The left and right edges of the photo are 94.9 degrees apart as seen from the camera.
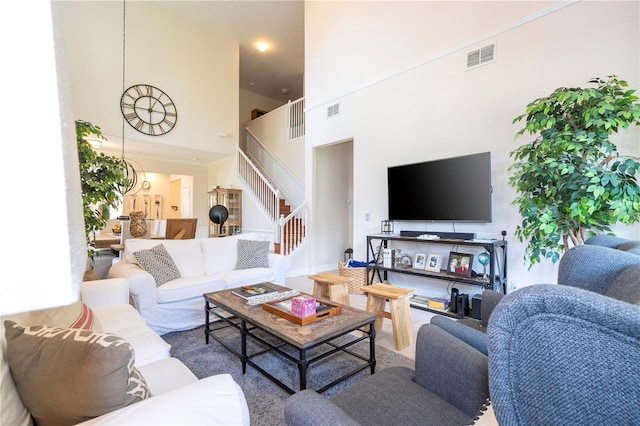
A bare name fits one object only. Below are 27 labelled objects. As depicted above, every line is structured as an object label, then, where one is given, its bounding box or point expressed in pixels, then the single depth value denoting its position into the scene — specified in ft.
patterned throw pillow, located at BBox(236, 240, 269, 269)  12.22
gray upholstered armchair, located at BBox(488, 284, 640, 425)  1.47
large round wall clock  18.63
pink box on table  6.37
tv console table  9.82
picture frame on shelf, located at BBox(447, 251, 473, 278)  10.76
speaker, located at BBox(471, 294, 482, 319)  10.05
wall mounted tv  10.60
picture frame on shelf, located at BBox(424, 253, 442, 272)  11.96
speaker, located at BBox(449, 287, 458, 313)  10.93
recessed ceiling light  24.04
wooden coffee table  5.58
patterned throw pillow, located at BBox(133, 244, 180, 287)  9.78
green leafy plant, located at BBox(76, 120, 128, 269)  8.50
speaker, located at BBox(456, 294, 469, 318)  10.59
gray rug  5.94
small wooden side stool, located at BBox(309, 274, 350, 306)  9.89
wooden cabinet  22.61
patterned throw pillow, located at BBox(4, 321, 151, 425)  2.76
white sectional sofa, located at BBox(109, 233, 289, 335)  8.94
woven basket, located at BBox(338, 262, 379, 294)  14.30
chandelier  18.34
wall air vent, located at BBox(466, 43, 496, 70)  11.00
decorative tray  6.33
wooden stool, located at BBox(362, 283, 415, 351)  8.40
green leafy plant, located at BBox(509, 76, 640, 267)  6.61
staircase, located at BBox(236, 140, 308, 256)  18.53
